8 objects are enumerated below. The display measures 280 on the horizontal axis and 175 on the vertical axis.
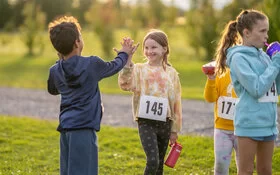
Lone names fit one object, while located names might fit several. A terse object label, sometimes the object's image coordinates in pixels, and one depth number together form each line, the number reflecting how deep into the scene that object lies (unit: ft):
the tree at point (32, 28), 99.96
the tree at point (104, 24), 95.66
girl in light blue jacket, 12.92
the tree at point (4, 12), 179.52
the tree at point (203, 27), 83.71
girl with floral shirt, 15.97
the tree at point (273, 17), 32.86
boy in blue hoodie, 13.46
